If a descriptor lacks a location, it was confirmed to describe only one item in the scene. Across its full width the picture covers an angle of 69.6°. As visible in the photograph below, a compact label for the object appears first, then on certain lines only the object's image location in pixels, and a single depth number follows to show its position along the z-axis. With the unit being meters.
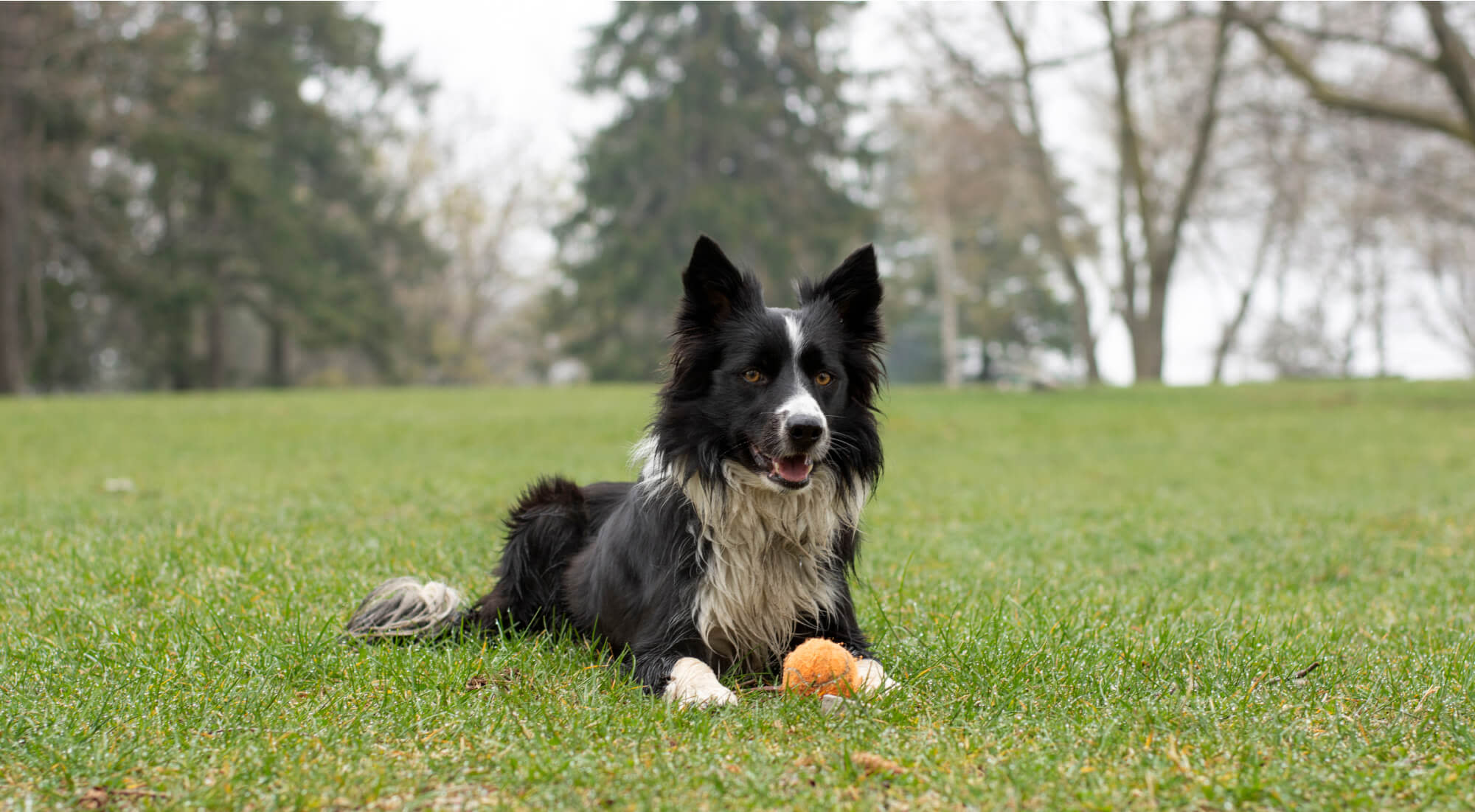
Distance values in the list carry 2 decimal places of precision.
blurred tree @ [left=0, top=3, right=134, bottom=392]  22.28
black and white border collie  3.76
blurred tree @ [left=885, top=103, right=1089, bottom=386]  37.41
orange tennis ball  3.55
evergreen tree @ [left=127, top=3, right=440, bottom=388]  28.84
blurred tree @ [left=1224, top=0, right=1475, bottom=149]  17.62
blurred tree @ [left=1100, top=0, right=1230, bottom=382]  25.39
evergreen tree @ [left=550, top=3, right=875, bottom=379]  36.59
